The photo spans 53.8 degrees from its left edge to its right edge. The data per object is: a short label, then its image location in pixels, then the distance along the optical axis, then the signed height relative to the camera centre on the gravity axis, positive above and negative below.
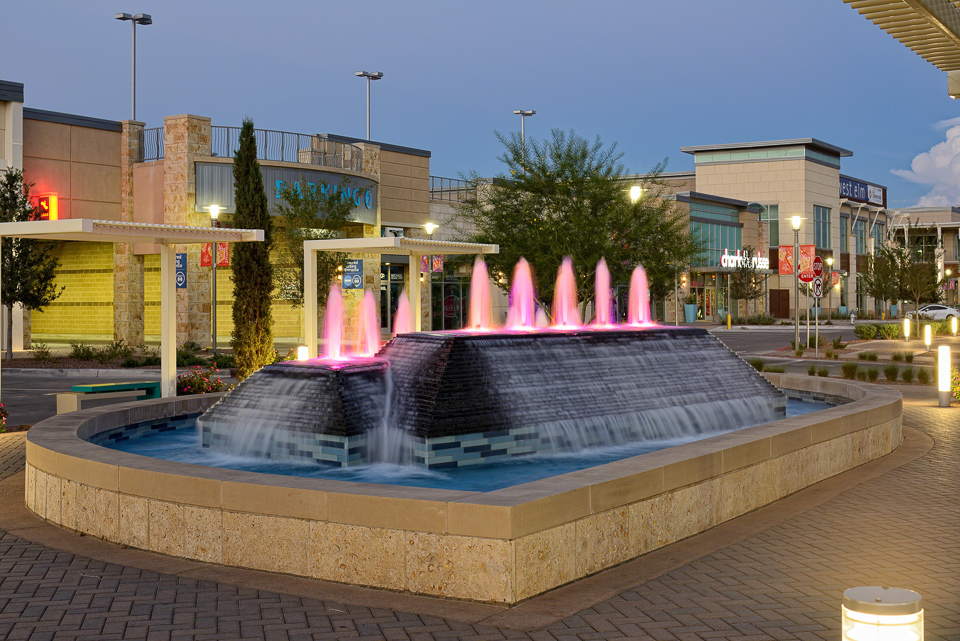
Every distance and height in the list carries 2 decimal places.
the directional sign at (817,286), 33.38 +0.90
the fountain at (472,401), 10.55 -1.09
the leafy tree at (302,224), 38.84 +3.66
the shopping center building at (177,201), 39.00 +5.00
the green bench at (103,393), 14.73 -1.31
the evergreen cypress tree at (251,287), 22.22 +0.60
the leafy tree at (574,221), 29.33 +2.93
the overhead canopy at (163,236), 13.96 +1.24
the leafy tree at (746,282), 73.50 +2.30
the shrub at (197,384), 17.31 -1.33
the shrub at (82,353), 30.71 -1.34
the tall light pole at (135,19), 49.21 +15.54
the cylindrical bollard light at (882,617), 3.81 -1.24
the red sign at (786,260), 62.94 +3.50
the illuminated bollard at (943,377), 17.89 -1.25
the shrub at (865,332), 44.31 -0.98
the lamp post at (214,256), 29.81 +1.93
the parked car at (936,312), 67.31 -0.07
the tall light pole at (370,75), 57.93 +14.59
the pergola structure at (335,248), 18.06 +1.27
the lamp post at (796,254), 35.56 +2.28
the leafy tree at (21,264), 31.14 +1.61
